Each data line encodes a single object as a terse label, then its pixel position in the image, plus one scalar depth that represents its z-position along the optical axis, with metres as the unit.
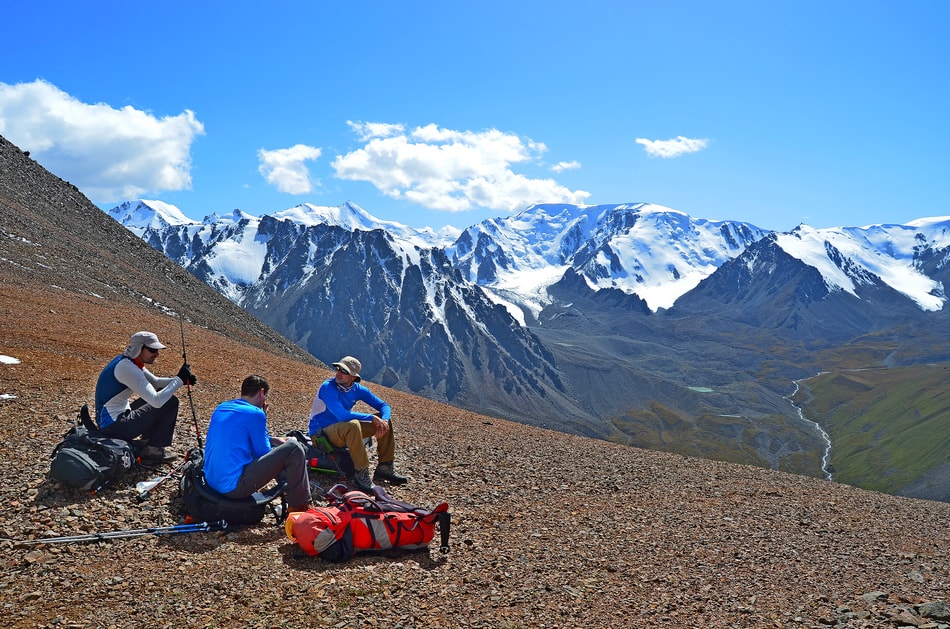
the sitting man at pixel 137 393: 10.74
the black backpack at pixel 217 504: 9.67
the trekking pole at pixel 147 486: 10.20
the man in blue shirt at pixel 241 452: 9.67
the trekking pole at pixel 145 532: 8.62
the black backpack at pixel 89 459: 9.79
